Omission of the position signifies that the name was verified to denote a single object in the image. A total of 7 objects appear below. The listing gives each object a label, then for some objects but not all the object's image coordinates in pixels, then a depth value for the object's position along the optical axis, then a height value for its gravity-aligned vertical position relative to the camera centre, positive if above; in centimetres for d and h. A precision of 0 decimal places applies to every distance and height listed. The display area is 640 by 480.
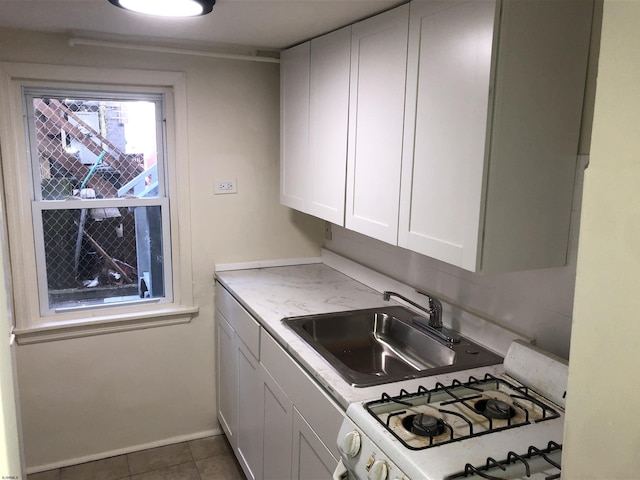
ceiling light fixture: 180 +50
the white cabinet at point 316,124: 220 +13
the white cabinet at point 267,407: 173 -102
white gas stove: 121 -70
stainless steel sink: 202 -78
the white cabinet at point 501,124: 143 +9
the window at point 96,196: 261 -25
